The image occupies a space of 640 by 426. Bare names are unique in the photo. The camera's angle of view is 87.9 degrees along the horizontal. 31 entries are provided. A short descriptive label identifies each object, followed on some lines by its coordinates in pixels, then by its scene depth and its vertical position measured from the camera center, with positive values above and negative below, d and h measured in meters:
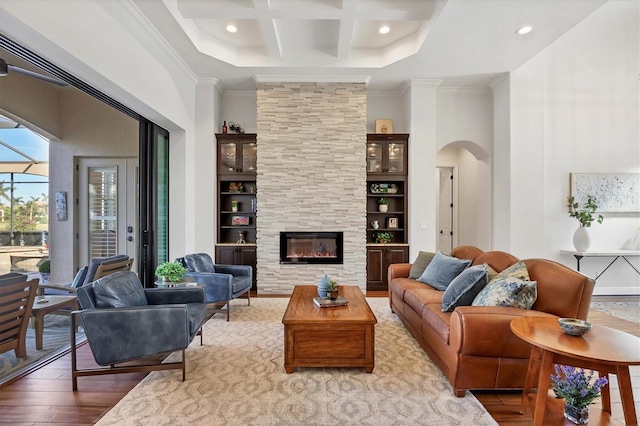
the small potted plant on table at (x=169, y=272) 3.57 -0.65
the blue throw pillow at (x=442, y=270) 3.60 -0.65
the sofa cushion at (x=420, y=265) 4.21 -0.67
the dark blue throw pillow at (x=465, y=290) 2.80 -0.66
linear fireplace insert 5.68 -0.61
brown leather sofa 2.28 -0.86
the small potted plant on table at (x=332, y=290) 3.24 -0.77
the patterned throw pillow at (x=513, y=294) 2.54 -0.63
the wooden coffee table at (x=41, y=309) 3.17 -0.96
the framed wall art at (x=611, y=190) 5.50 +0.37
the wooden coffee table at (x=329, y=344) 2.73 -1.09
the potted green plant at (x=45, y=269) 5.21 -0.94
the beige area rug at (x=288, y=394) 2.15 -1.33
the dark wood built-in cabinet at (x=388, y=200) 5.73 +0.19
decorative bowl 1.90 -0.66
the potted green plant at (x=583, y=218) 5.26 -0.09
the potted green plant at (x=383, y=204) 5.98 +0.15
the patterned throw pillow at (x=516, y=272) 2.68 -0.50
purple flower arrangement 1.89 -1.01
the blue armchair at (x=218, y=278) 4.04 -0.84
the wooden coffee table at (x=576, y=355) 1.68 -0.71
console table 5.18 -0.64
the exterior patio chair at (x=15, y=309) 2.75 -0.84
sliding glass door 4.64 +0.16
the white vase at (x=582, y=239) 5.27 -0.42
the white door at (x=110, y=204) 5.76 +0.13
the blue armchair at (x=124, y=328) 2.43 -0.87
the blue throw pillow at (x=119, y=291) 2.61 -0.66
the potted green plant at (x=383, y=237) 5.92 -0.45
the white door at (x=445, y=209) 7.42 +0.07
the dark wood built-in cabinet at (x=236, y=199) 5.72 +0.24
